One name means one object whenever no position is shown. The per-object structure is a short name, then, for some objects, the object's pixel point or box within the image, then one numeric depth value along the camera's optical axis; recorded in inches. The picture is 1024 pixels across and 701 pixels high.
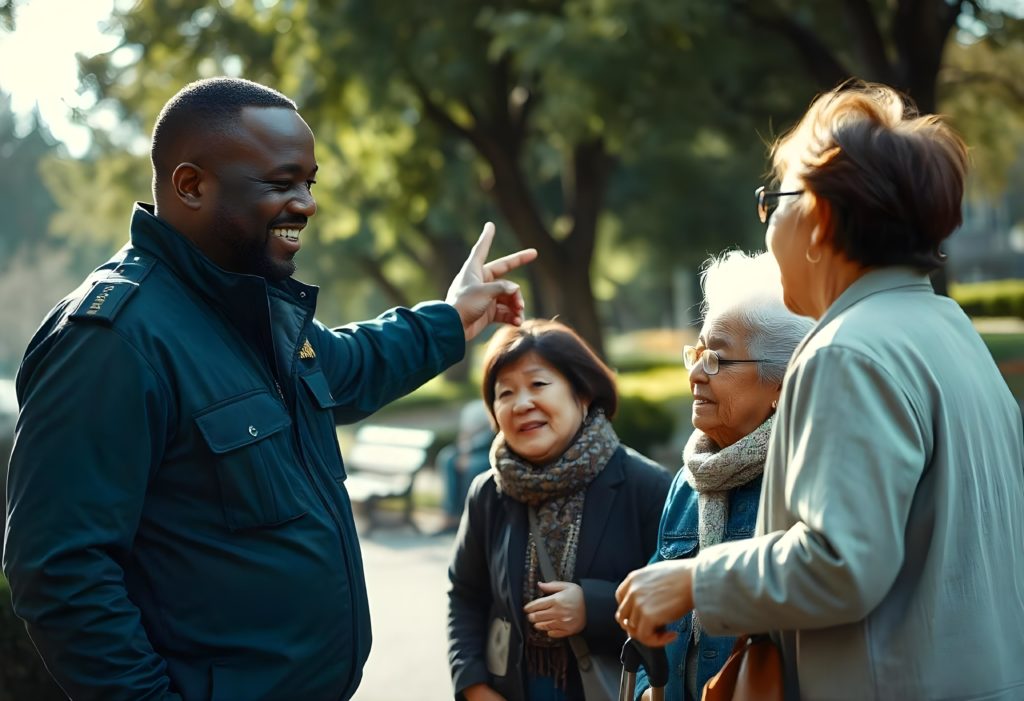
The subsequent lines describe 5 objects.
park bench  517.3
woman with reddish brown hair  79.6
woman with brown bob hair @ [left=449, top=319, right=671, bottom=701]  141.8
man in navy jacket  96.5
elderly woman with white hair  118.7
